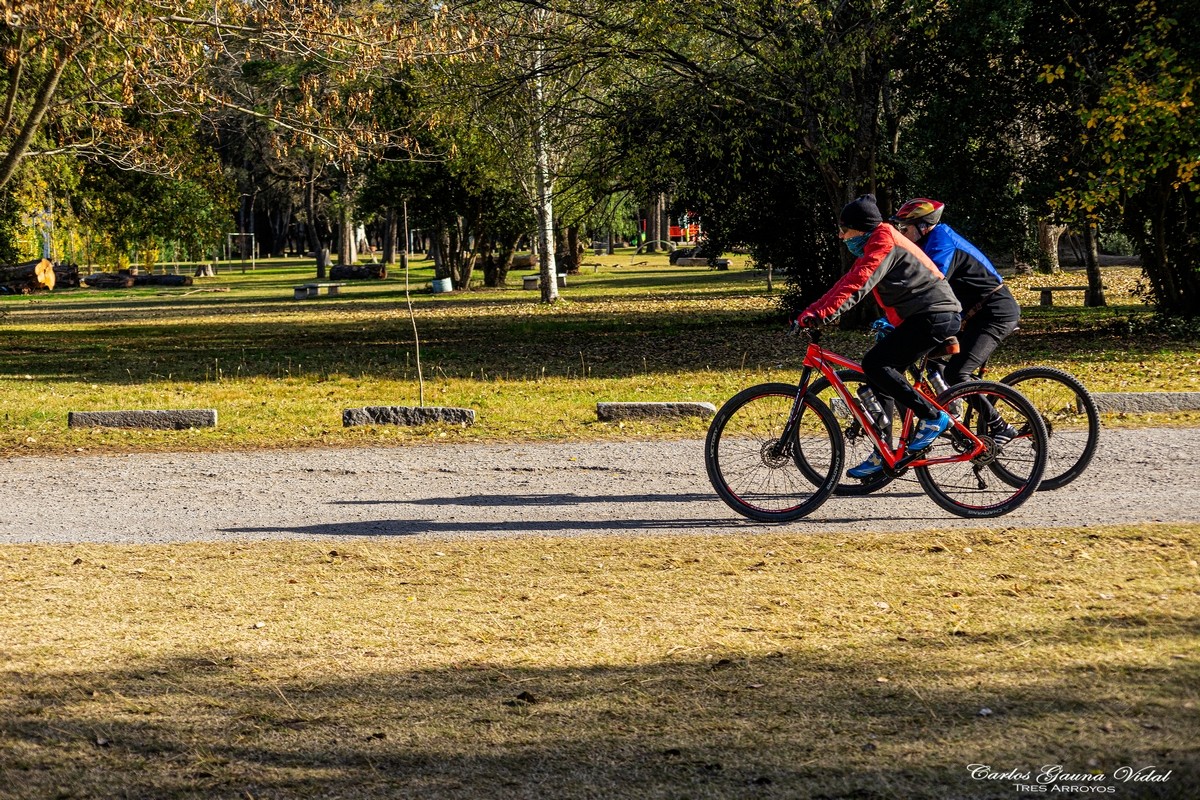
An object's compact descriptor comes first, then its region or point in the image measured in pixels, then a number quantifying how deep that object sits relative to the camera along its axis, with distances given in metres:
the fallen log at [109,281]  61.62
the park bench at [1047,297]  29.96
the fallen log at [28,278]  57.25
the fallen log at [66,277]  62.09
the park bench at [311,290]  48.34
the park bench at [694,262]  63.20
